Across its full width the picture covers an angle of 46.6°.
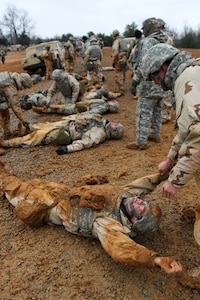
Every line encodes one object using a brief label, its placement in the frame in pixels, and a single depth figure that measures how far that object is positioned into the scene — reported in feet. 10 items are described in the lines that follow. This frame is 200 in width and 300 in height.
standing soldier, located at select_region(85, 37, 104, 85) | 22.26
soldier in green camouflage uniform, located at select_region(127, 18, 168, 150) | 10.43
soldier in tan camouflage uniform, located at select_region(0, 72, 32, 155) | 12.45
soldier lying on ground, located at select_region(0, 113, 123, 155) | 12.19
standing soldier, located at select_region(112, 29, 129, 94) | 21.50
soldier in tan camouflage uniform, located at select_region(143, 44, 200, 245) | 4.58
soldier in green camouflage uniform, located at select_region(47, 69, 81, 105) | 16.38
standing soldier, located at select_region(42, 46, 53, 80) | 29.99
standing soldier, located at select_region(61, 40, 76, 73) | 30.21
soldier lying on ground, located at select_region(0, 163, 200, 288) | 5.34
